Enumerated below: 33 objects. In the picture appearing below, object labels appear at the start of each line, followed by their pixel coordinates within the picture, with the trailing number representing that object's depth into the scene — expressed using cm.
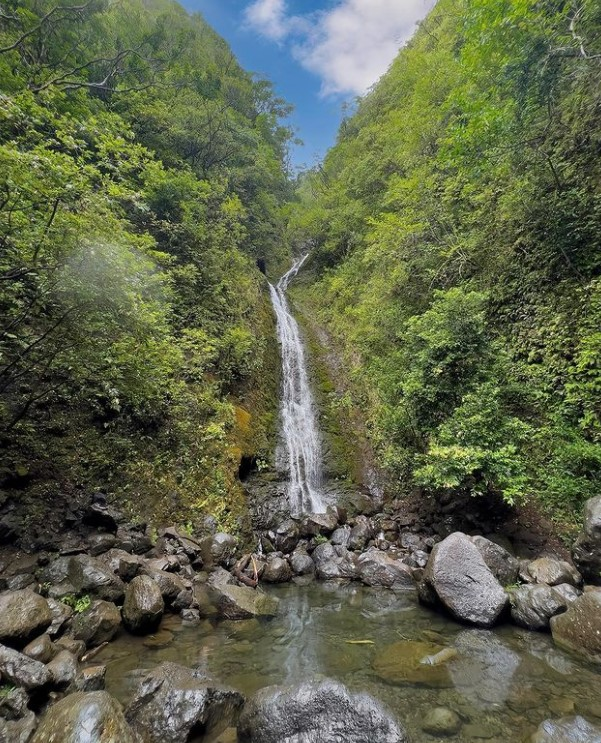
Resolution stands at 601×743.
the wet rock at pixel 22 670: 378
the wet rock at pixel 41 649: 434
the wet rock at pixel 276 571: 816
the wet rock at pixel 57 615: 491
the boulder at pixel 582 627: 493
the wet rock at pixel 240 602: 657
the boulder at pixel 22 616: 441
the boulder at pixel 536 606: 569
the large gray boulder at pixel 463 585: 602
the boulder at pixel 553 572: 623
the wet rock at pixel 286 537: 932
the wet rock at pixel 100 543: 673
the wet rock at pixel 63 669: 405
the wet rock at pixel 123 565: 645
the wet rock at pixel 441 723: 381
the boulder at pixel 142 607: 562
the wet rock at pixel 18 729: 321
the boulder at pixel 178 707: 366
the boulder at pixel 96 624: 514
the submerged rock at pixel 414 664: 471
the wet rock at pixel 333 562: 840
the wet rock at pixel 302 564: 863
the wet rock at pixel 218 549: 795
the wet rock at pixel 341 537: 941
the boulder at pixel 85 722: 309
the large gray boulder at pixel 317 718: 353
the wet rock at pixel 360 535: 932
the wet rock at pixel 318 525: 974
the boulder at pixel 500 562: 666
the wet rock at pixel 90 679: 414
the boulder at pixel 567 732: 344
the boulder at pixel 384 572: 784
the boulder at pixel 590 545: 583
